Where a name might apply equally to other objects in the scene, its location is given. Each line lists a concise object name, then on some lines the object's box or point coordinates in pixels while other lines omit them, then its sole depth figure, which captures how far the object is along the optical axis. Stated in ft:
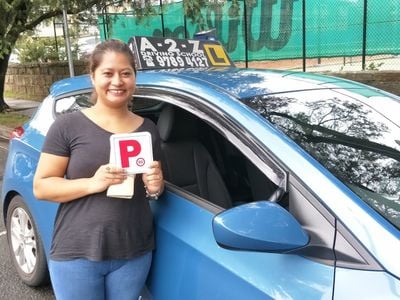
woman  6.58
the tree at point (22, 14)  36.35
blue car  5.26
